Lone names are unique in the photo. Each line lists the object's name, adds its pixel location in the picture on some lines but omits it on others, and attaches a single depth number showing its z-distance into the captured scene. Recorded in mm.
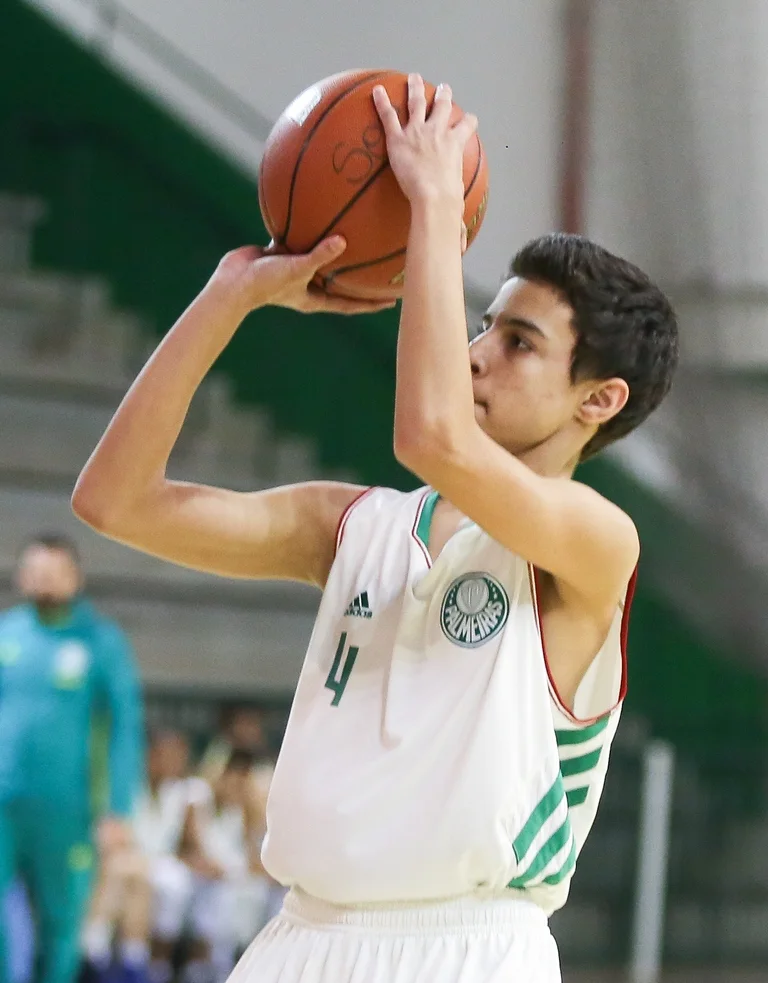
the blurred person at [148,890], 11484
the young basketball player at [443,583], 3818
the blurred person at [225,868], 11844
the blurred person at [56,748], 10969
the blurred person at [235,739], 12516
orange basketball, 4027
